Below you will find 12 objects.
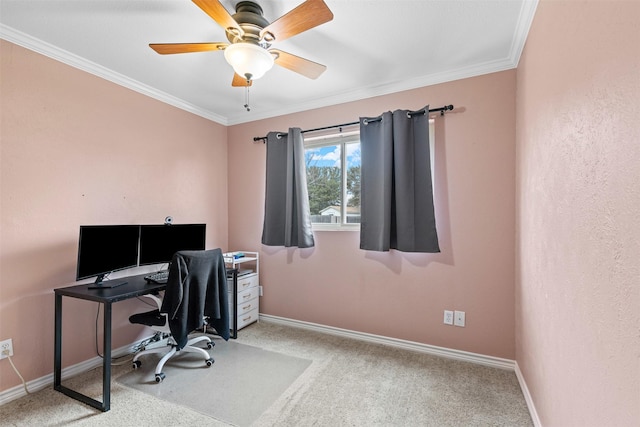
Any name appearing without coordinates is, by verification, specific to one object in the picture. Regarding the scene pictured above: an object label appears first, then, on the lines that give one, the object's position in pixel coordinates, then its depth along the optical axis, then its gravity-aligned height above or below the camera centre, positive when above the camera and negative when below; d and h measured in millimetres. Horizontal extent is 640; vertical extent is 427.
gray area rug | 1903 -1222
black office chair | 2137 -666
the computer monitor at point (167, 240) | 2626 -230
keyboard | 2336 -500
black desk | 1890 -650
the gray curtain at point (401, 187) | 2551 +268
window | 3082 +398
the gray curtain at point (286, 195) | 3133 +238
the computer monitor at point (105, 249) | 2105 -260
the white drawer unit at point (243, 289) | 3066 -791
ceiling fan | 1478 +1015
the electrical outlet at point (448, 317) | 2543 -859
